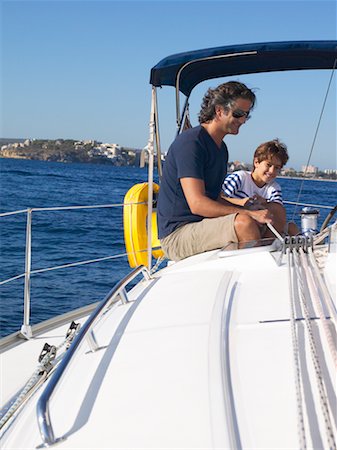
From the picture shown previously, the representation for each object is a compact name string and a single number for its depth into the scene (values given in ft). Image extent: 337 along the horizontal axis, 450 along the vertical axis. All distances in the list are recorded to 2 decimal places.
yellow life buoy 13.26
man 9.62
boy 11.25
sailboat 4.38
